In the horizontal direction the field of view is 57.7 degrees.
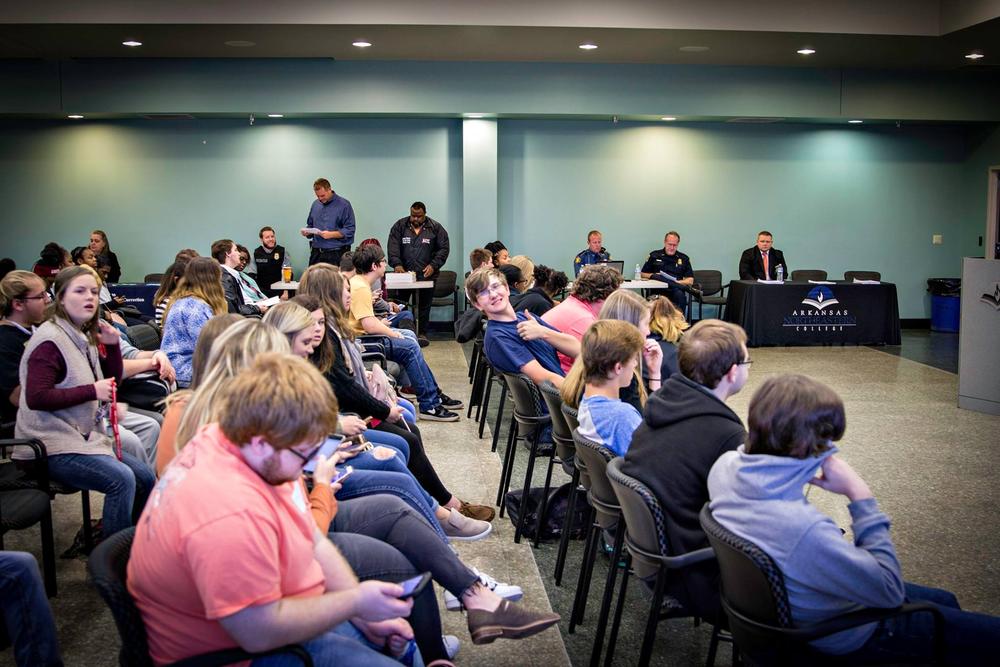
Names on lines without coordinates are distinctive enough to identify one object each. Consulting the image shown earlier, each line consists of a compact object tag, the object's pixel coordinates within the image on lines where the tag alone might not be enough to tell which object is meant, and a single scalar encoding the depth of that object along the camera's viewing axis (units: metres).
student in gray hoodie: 2.07
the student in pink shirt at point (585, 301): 4.86
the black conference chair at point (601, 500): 2.85
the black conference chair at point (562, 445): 3.62
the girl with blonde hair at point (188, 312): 4.73
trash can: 12.18
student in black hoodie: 2.54
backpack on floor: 4.08
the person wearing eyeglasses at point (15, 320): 3.88
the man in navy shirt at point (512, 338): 4.62
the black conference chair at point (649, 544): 2.47
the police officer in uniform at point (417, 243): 11.14
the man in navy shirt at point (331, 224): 10.89
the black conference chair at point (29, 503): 3.12
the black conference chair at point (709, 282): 12.26
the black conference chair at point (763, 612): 2.06
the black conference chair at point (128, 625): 1.77
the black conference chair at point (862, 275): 11.66
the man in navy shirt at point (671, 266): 11.53
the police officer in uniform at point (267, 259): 11.45
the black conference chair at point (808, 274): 12.10
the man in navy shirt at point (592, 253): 11.54
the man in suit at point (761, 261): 11.52
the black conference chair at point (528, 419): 4.13
